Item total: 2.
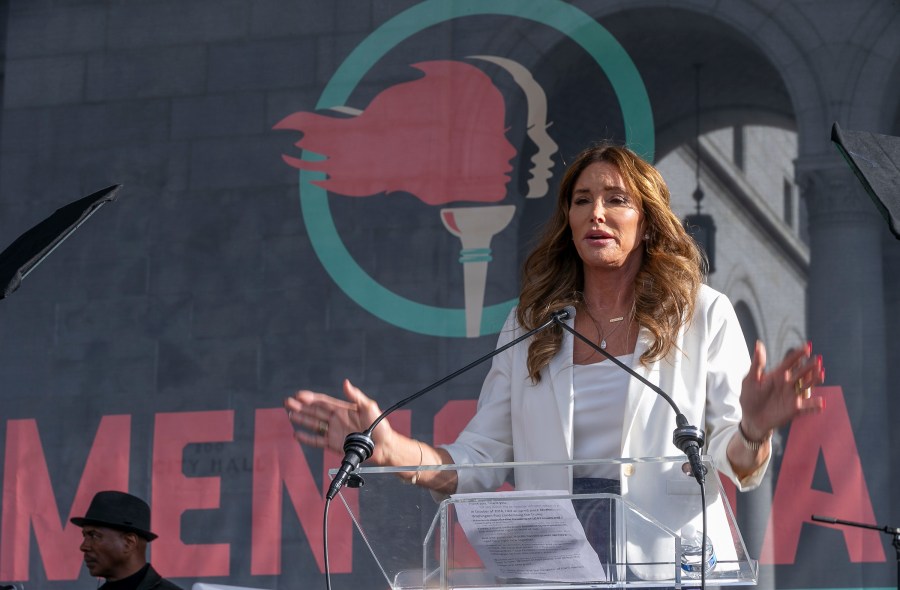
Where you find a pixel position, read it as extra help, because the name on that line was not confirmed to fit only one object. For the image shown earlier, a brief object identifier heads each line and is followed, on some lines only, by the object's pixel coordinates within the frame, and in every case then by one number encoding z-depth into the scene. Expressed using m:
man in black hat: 11.97
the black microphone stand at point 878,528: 10.82
